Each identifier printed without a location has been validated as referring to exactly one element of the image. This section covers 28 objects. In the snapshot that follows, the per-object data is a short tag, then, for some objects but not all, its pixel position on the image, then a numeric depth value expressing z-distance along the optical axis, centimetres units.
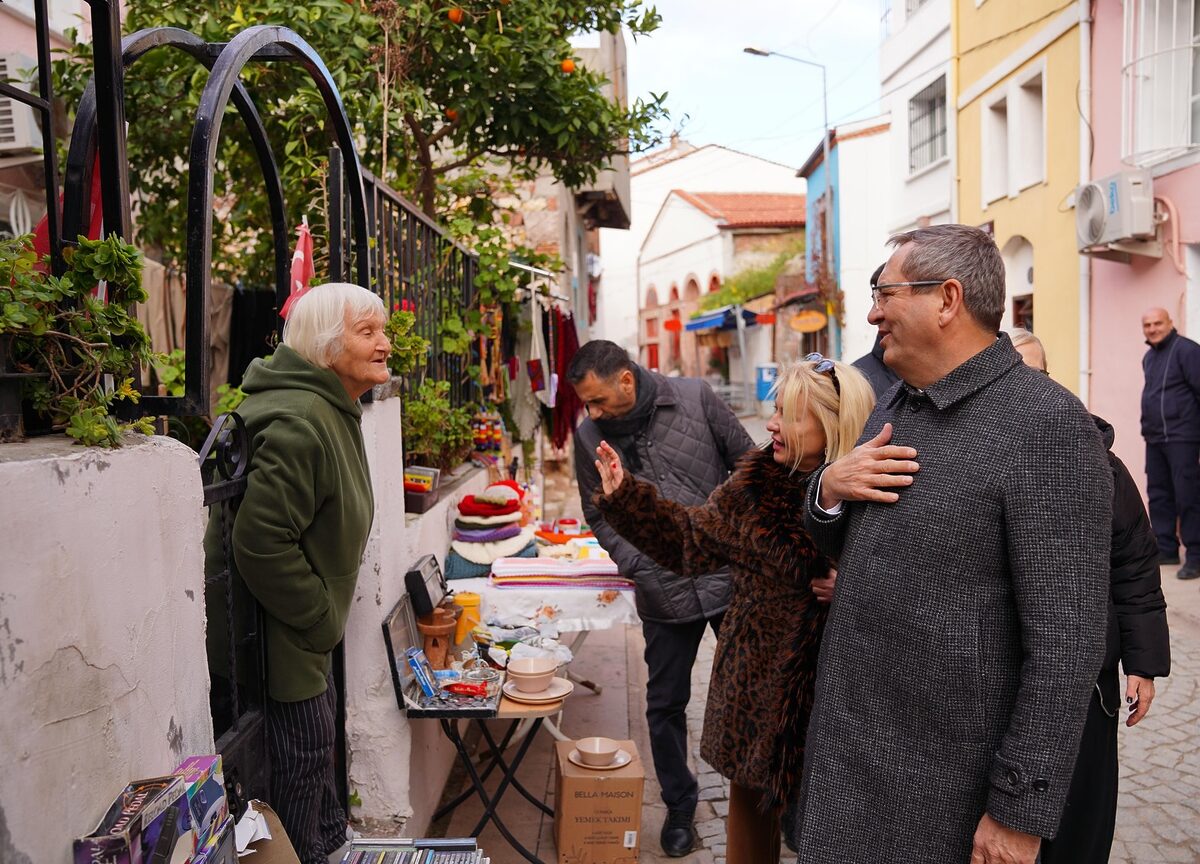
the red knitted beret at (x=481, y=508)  495
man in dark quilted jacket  385
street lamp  2120
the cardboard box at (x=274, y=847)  215
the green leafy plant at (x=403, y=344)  398
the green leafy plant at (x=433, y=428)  486
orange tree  600
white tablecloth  441
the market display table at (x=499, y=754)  350
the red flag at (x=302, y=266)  361
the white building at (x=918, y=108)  1444
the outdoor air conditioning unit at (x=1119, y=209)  833
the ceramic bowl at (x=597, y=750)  371
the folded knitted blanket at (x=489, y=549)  482
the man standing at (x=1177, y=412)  741
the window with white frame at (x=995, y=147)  1274
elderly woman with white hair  250
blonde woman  272
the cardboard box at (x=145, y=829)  146
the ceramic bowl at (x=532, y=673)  362
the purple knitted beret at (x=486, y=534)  490
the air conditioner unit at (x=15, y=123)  597
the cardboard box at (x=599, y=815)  362
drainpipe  967
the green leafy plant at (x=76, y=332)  160
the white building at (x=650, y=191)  4219
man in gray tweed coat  180
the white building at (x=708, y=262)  3512
